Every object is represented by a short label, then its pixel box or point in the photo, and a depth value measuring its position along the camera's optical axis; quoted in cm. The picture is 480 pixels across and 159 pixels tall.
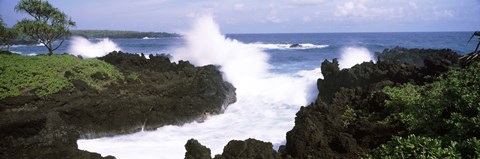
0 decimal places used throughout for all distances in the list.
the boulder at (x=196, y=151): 919
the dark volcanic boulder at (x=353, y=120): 926
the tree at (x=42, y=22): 2622
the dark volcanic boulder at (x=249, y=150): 836
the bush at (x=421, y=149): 579
